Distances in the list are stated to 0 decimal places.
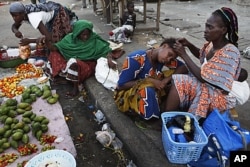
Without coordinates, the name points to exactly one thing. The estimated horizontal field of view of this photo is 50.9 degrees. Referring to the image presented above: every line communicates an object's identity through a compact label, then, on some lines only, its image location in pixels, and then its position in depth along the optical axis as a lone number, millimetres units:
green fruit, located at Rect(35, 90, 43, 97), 3846
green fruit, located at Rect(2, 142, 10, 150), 2801
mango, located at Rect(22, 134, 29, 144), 2879
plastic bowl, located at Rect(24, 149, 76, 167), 2293
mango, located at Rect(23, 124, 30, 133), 3040
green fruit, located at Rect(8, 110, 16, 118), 3315
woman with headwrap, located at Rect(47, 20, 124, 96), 4016
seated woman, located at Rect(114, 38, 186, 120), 2676
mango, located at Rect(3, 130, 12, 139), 2924
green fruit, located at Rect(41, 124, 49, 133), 3070
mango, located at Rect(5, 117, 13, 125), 3103
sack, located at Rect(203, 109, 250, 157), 2125
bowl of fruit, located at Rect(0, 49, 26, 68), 4785
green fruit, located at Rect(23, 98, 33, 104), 3668
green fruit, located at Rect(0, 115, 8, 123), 3217
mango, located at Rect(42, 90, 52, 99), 3797
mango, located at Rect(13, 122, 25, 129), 3037
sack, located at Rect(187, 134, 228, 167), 2107
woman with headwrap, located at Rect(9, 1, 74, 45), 4262
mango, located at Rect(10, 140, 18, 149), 2812
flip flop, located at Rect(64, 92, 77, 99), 4049
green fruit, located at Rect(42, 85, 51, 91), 3941
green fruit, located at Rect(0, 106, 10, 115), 3305
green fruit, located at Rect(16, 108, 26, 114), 3415
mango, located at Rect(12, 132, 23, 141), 2867
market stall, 2816
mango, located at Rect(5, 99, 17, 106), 3498
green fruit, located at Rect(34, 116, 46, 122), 3199
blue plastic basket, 2158
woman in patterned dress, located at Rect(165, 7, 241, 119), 2406
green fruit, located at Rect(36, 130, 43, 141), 2954
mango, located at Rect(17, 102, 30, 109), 3496
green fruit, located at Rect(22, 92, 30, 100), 3718
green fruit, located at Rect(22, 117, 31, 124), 3168
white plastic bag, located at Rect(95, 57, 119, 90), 3850
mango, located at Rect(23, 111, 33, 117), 3263
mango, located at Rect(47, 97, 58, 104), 3693
